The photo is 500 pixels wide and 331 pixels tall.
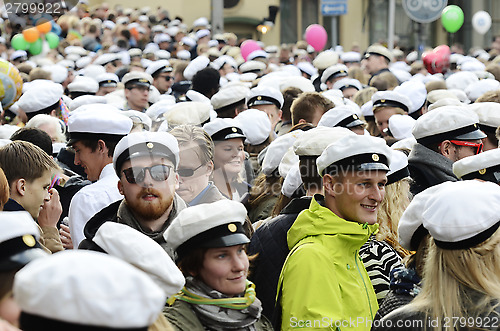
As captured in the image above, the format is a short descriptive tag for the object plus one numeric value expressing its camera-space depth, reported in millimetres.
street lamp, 32081
